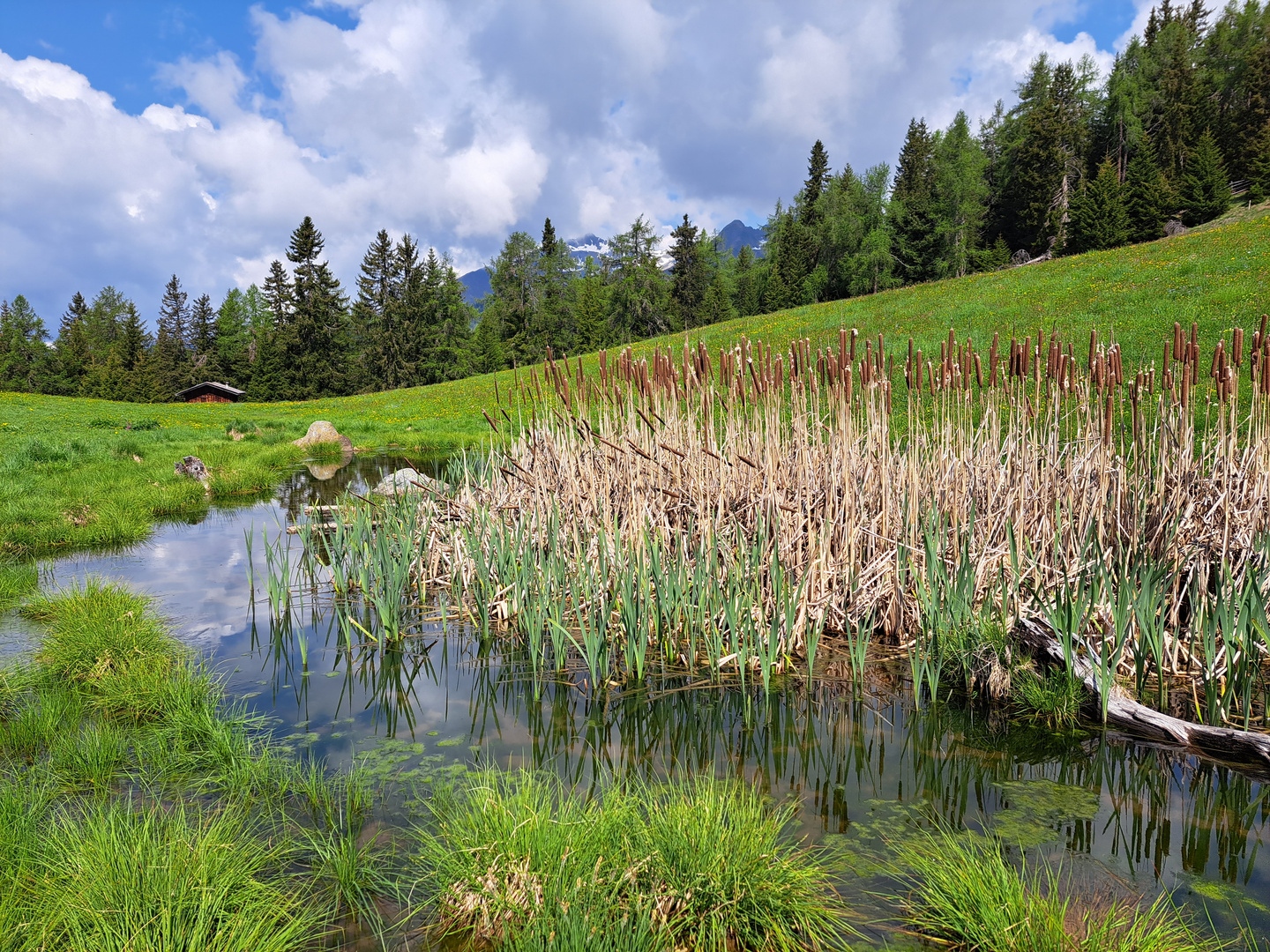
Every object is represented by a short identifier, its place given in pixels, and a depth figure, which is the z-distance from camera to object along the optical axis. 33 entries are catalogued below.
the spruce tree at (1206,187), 45.34
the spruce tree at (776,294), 61.53
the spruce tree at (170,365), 66.00
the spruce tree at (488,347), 62.94
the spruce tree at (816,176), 76.81
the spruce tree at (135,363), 61.88
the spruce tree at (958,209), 57.69
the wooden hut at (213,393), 56.94
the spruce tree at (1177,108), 53.84
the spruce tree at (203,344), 71.25
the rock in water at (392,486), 8.01
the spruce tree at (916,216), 56.50
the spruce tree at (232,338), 72.94
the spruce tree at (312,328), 63.25
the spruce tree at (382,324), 63.12
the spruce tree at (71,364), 68.69
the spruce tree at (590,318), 60.47
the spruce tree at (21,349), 70.19
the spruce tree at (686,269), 68.61
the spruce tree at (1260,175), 42.62
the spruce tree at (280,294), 64.69
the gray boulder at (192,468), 13.32
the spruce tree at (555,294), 68.12
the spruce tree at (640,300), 63.94
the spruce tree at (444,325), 64.12
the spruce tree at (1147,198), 45.97
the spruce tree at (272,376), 62.56
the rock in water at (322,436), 20.55
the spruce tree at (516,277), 69.69
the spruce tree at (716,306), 63.44
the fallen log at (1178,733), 3.29
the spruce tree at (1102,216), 45.09
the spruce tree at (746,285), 73.94
